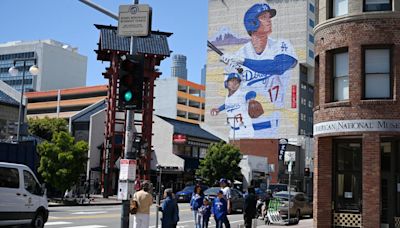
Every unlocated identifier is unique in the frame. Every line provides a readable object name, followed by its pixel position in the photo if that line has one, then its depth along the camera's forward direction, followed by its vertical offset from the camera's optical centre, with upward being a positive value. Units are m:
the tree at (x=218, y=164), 56.09 +0.73
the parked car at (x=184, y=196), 43.16 -1.97
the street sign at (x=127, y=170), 12.26 -0.03
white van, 16.02 -0.96
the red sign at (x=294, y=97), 109.50 +15.04
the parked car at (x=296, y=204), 28.84 -1.64
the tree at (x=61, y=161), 35.69 +0.35
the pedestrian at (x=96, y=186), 53.19 -1.77
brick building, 19.52 +2.13
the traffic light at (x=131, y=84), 12.02 +1.83
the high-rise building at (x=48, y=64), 137.88 +25.95
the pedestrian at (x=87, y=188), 44.89 -1.68
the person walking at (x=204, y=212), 17.86 -1.31
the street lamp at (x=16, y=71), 29.56 +5.06
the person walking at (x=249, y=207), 19.69 -1.24
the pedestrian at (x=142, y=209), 13.80 -0.99
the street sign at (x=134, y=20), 12.58 +3.36
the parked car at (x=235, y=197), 33.34 -1.54
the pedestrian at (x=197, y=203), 18.02 -1.04
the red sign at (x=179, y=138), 60.19 +3.45
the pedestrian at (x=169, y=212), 14.91 -1.12
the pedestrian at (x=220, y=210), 17.77 -1.23
